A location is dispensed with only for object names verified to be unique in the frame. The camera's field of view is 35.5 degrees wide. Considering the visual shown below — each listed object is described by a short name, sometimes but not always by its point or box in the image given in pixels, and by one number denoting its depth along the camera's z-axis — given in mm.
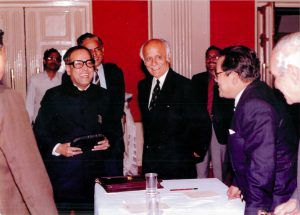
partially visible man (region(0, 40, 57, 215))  1723
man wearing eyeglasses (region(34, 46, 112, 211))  2754
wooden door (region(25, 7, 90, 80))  6484
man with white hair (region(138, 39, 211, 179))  3008
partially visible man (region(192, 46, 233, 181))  4250
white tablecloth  2066
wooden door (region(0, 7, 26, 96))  6441
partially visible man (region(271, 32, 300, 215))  1729
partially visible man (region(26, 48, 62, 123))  5195
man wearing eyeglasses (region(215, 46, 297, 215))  2000
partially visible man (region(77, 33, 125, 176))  3533
